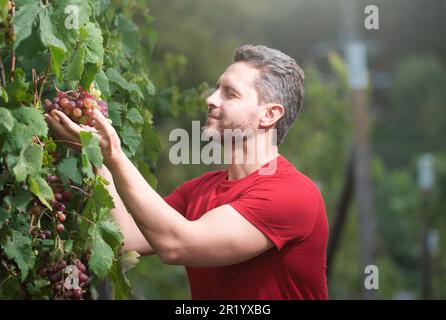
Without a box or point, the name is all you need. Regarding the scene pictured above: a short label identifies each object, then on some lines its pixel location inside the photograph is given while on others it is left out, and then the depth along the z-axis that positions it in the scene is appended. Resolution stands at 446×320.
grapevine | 3.26
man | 3.49
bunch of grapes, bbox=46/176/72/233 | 3.59
